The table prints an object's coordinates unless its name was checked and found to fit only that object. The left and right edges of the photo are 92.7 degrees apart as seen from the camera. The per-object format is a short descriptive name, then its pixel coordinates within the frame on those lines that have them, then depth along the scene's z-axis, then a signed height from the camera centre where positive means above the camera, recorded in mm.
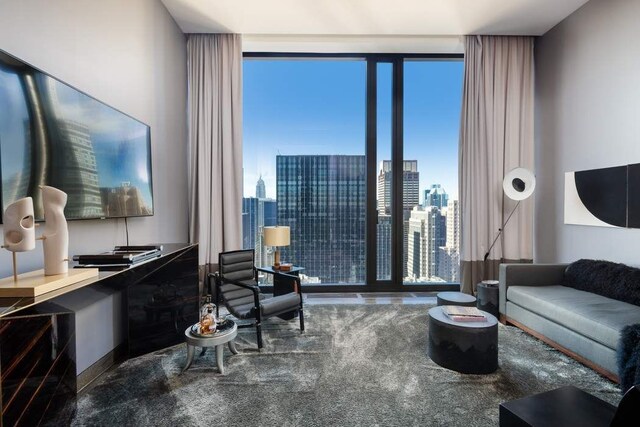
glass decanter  2221 -816
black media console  1111 -574
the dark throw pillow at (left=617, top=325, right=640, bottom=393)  1817 -905
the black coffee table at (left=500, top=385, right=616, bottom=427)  1354 -948
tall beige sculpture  1476 -106
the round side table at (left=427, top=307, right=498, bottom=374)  2195 -1002
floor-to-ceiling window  4297 +727
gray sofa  2111 -836
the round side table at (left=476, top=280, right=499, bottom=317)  3281 -968
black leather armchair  2656 -805
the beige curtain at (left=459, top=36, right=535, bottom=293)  3977 +842
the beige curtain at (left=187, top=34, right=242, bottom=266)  3869 +916
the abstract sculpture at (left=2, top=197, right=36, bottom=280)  1299 -67
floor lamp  3596 +292
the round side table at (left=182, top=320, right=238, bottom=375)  2164 -935
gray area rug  1768 -1191
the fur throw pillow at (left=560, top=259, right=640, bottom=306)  2512 -644
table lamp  3400 -289
